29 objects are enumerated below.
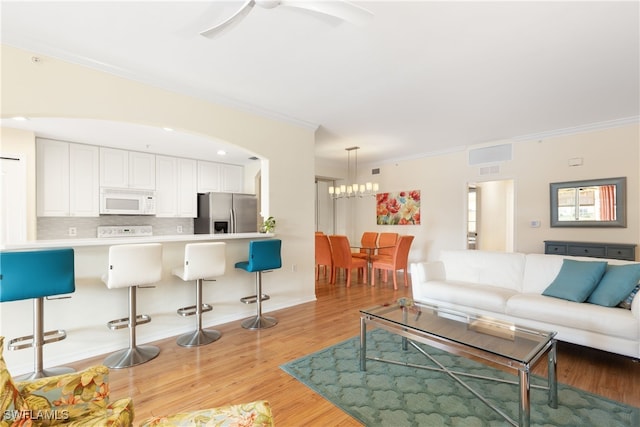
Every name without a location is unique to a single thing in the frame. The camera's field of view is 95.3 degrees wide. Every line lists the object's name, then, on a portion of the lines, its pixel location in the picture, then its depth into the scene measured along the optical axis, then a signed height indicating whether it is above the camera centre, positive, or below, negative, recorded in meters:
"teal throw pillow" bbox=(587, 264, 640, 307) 2.43 -0.62
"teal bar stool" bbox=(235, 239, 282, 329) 3.36 -0.58
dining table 5.66 -0.83
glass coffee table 1.65 -0.85
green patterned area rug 1.82 -1.28
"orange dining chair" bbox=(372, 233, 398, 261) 6.18 -0.61
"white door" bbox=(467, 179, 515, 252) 7.02 -0.09
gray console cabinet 4.04 -0.54
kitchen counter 2.42 -0.86
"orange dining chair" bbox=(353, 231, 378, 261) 6.71 -0.58
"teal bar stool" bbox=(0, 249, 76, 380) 2.05 -0.47
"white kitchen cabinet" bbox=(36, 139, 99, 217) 4.42 +0.63
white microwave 4.95 +0.29
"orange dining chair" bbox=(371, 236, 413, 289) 5.23 -0.86
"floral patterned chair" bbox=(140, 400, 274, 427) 1.14 -0.81
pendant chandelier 5.65 +0.57
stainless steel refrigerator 5.81 +0.07
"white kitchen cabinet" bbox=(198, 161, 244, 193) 6.05 +0.85
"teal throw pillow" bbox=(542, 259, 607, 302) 2.60 -0.62
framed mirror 4.22 +0.14
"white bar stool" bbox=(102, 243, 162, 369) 2.50 -0.53
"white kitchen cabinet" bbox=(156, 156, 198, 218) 5.56 +0.59
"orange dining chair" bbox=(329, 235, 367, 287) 5.37 -0.79
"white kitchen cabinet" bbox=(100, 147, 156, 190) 4.97 +0.86
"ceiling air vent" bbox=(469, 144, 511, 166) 5.32 +1.12
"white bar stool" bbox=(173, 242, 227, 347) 2.93 -0.56
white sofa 2.28 -0.83
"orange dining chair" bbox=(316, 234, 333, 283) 5.68 -0.72
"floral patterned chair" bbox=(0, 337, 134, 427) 1.06 -0.74
